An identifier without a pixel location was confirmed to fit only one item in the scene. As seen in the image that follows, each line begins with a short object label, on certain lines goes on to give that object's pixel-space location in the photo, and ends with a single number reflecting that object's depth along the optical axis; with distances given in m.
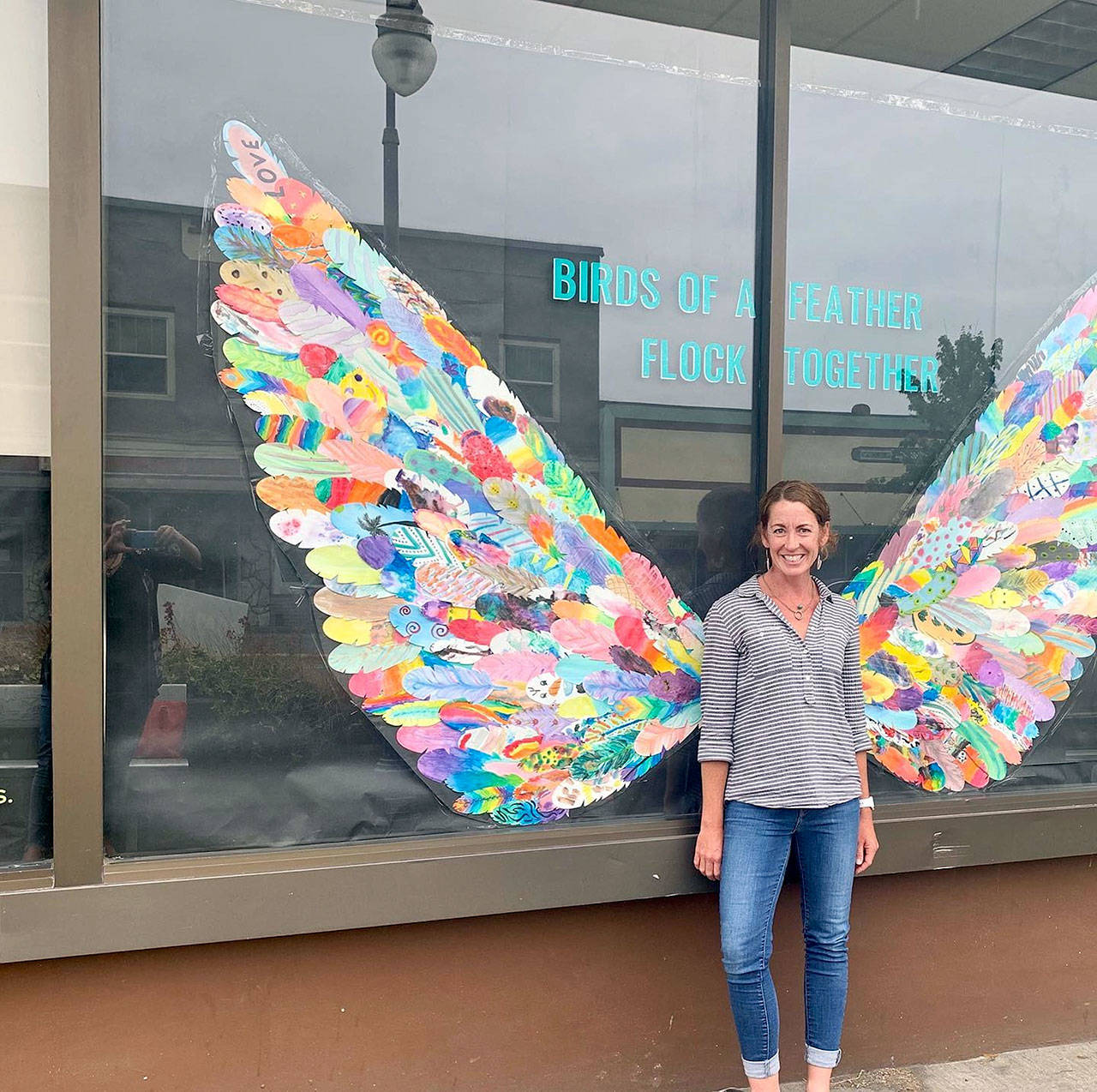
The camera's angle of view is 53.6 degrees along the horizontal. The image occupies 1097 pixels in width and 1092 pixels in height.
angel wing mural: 2.95
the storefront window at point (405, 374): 2.82
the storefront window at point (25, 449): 2.70
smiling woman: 2.87
